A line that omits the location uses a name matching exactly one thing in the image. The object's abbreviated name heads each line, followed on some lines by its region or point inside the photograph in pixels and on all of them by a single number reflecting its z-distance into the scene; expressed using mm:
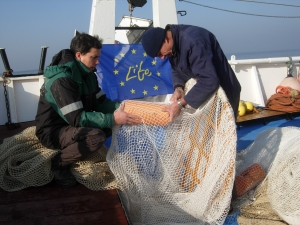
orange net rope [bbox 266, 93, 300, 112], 6168
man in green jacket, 2705
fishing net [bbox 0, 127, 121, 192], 2863
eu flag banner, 5605
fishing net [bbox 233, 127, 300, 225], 2523
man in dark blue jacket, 2490
